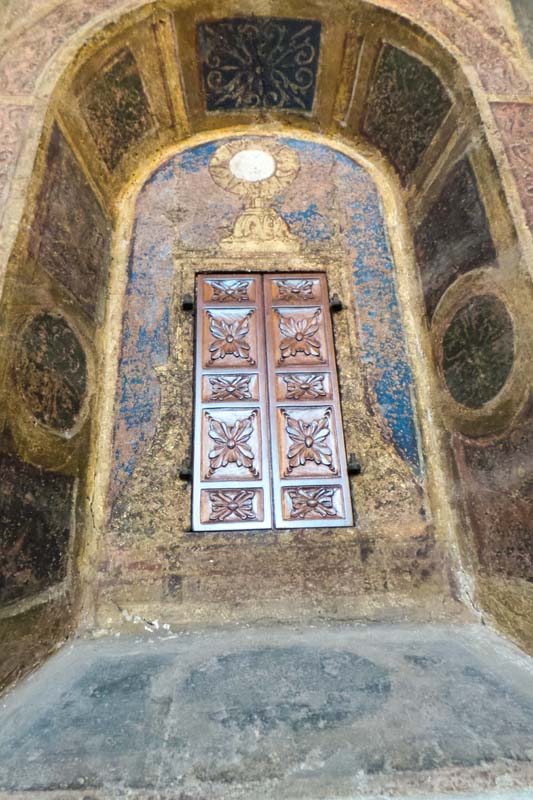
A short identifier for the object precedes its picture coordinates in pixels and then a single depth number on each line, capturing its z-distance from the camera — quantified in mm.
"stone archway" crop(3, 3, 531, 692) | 2678
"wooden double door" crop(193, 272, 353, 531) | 2990
